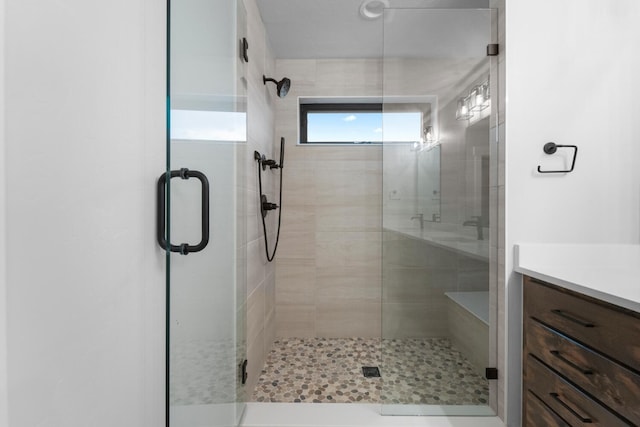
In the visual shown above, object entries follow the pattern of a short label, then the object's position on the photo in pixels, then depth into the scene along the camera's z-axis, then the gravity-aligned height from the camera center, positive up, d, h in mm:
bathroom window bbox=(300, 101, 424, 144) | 2939 +810
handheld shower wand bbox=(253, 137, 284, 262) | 2136 +117
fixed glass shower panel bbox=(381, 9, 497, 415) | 1673 +31
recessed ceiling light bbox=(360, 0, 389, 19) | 2037 +1293
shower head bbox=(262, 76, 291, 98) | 2327 +897
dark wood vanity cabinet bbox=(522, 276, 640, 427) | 950 -484
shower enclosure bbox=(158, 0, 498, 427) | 1468 -7
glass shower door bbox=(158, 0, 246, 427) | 881 -10
